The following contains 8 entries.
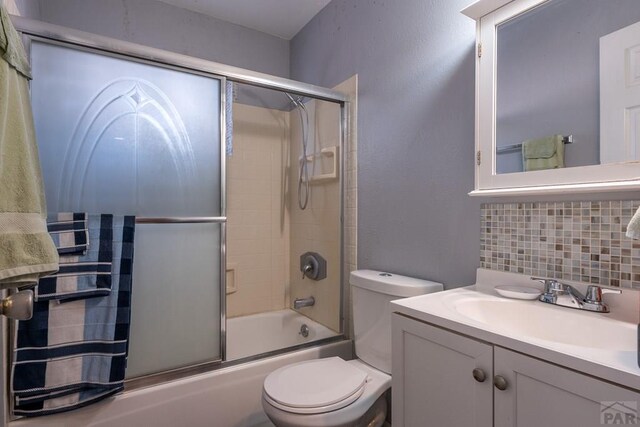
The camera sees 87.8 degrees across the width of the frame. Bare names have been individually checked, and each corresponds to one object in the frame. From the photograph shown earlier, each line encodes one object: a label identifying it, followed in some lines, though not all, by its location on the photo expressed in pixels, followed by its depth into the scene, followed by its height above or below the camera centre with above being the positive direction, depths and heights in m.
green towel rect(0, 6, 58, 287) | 0.68 +0.04
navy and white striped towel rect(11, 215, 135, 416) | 1.17 -0.50
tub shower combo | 1.27 +0.12
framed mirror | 0.91 +0.37
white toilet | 1.20 -0.69
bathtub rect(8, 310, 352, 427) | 1.29 -0.81
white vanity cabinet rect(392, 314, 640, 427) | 0.64 -0.40
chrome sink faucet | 0.92 -0.24
